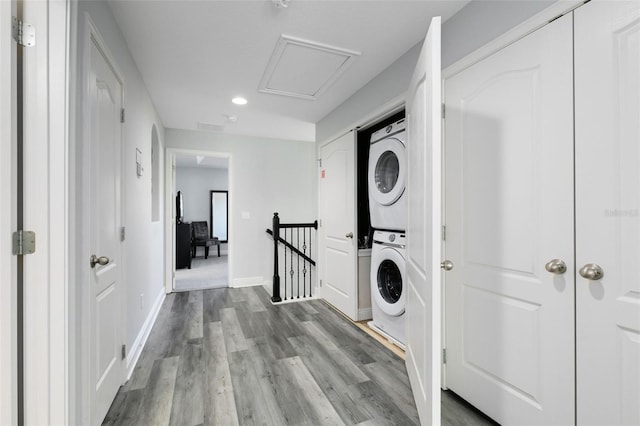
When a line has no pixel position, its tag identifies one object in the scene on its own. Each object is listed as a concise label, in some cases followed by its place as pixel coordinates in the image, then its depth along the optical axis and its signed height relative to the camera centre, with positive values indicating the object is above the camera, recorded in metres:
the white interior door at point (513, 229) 1.22 -0.09
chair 6.98 -0.68
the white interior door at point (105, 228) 1.37 -0.08
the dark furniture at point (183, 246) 5.73 -0.70
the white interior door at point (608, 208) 1.02 +0.01
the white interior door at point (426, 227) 1.22 -0.08
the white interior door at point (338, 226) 3.01 -0.17
